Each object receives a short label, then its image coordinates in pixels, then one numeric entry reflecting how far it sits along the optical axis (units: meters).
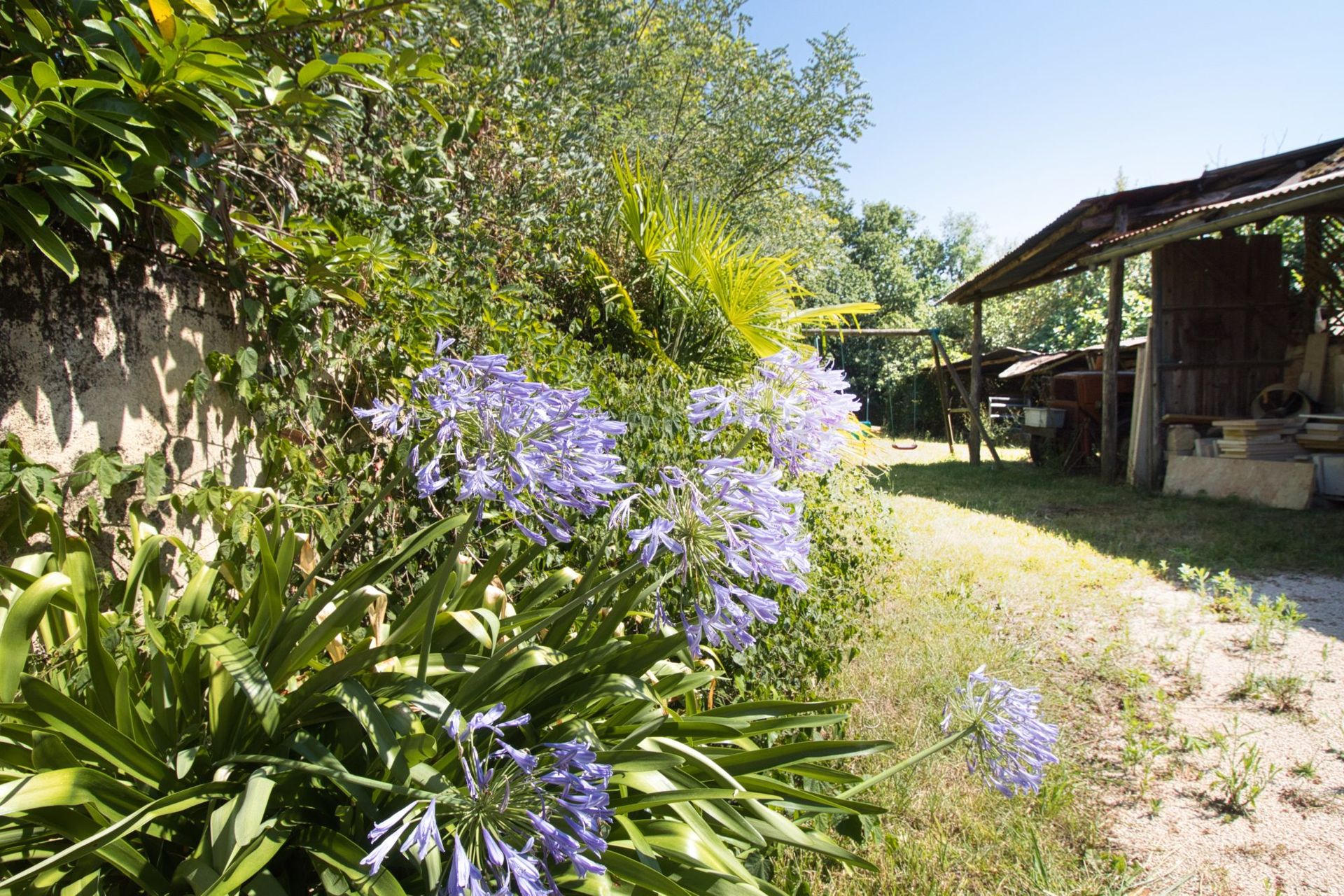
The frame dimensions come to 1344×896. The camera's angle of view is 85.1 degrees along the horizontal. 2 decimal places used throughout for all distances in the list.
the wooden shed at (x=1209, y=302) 8.45
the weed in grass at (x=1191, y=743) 2.74
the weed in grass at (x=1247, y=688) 3.20
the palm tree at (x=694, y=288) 3.80
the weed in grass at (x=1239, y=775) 2.42
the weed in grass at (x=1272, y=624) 3.67
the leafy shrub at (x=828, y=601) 2.67
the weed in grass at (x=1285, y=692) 3.09
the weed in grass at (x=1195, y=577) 4.32
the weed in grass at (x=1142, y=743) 2.64
